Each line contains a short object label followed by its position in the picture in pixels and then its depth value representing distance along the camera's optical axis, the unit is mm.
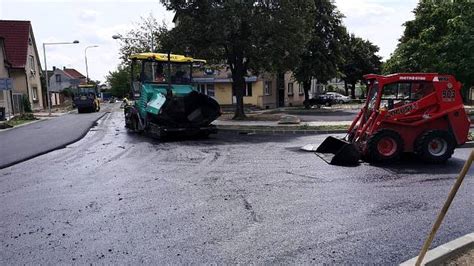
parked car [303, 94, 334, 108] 46062
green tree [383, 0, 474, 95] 21156
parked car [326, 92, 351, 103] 50556
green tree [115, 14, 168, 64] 38347
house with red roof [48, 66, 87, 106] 57806
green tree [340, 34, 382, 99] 58531
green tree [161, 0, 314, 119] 19922
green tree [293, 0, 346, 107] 36625
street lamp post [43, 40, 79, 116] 36844
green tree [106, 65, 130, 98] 79500
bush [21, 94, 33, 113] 37281
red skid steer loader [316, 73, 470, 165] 9539
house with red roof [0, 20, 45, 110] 39184
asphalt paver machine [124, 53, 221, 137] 14680
